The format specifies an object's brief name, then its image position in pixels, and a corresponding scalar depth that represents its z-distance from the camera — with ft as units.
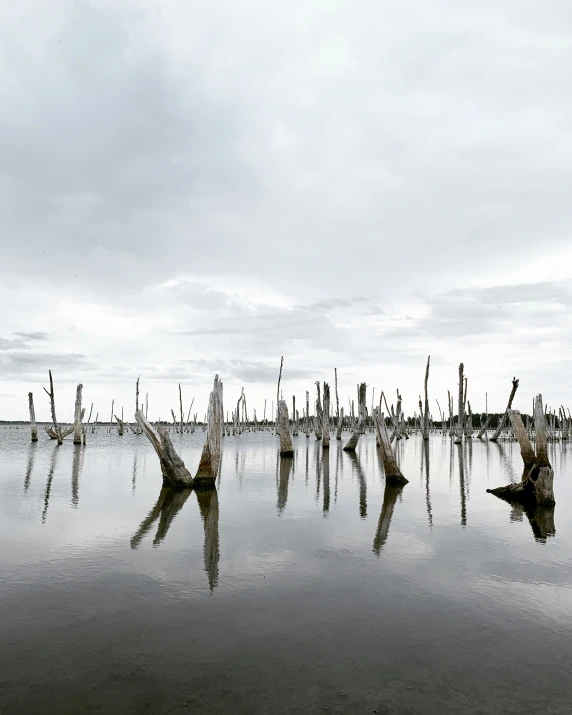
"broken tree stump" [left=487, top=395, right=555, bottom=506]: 35.96
